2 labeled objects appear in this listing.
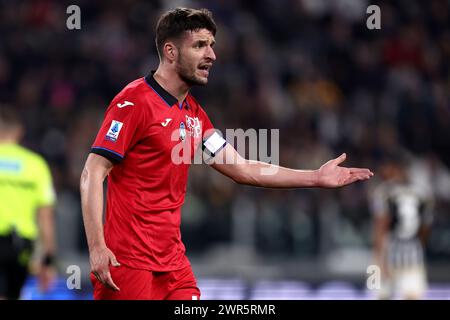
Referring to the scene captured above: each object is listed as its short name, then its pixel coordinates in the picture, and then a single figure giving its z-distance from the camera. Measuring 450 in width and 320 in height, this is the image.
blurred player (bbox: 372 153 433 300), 22.14
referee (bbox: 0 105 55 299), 15.09
